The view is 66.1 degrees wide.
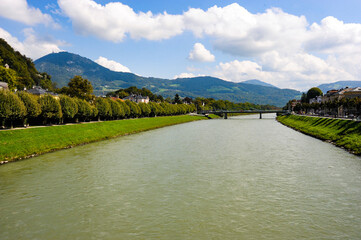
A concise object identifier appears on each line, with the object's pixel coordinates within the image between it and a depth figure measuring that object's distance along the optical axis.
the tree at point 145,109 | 115.00
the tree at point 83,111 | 66.88
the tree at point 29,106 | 48.31
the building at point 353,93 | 135.96
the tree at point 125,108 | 94.52
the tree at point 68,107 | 60.38
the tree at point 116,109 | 86.31
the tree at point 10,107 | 42.66
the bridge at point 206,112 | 196.45
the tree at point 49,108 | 53.34
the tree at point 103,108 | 78.00
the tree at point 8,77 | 78.31
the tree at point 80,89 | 87.38
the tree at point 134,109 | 103.00
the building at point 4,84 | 81.25
